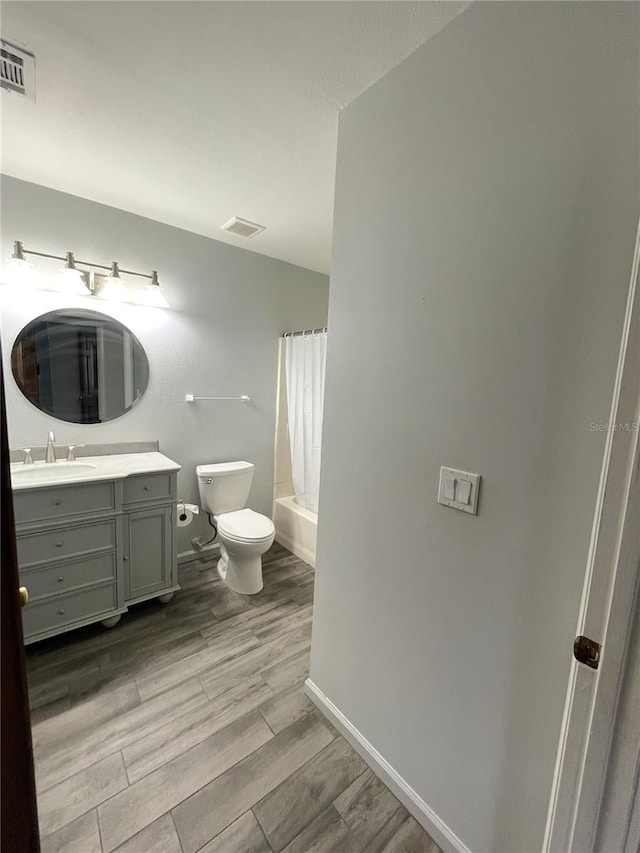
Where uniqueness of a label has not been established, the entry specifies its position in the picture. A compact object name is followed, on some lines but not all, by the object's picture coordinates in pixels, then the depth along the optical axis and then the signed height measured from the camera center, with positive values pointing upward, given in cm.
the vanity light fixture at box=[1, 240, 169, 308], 181 +54
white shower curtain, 260 -18
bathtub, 275 -120
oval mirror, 197 +4
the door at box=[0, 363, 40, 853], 60 -64
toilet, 219 -96
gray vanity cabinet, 163 -91
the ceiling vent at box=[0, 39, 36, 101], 113 +104
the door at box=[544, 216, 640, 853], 59 -40
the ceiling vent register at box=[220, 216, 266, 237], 221 +102
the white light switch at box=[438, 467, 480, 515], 95 -28
